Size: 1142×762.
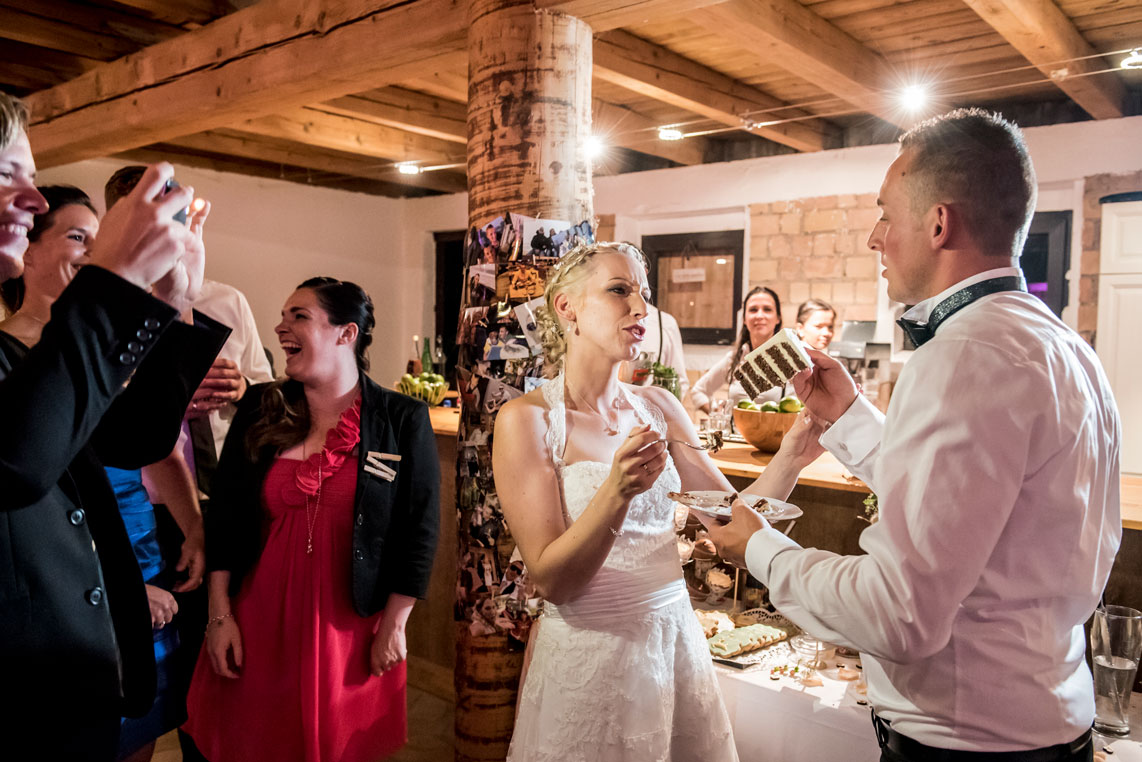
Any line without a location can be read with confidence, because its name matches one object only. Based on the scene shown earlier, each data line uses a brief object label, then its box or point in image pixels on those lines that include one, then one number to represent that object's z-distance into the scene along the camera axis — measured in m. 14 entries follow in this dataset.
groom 1.12
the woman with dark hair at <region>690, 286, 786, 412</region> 4.82
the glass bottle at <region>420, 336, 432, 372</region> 5.49
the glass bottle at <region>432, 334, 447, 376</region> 6.48
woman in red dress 2.13
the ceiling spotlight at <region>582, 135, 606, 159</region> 5.83
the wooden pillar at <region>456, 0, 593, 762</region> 2.41
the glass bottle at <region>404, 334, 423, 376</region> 5.09
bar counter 2.35
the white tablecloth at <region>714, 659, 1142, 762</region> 2.18
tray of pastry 2.44
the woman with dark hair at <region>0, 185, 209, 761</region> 1.88
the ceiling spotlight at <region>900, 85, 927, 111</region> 4.71
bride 1.65
